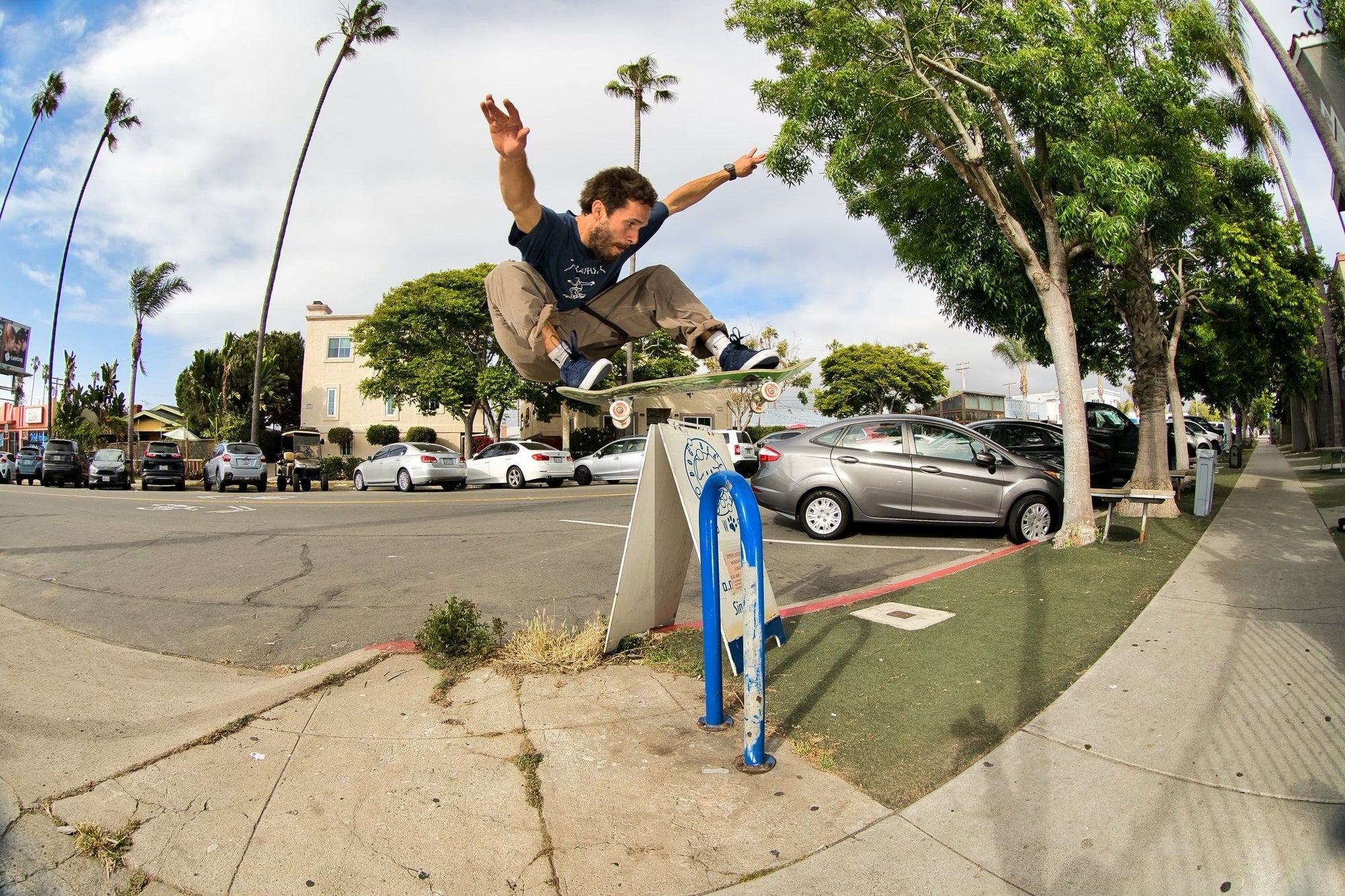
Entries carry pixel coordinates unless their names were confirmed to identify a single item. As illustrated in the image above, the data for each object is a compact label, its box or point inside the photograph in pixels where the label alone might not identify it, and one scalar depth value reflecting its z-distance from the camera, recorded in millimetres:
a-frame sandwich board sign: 4238
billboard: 35688
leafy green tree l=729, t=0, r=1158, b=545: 7969
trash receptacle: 10070
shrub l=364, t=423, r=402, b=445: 38562
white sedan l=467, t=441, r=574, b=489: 21969
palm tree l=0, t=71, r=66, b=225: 39688
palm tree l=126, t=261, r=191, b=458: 32938
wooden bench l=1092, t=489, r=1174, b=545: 8523
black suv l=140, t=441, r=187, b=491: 24875
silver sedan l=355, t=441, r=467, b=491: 21078
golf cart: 24000
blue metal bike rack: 2961
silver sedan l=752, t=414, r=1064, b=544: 9375
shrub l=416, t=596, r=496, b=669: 4211
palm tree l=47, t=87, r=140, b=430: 37125
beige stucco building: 39875
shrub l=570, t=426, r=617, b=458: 35656
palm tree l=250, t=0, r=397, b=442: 21125
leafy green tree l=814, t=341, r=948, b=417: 48000
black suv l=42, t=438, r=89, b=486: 28859
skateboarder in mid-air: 3428
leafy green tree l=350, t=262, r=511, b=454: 23844
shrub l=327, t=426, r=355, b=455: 39625
